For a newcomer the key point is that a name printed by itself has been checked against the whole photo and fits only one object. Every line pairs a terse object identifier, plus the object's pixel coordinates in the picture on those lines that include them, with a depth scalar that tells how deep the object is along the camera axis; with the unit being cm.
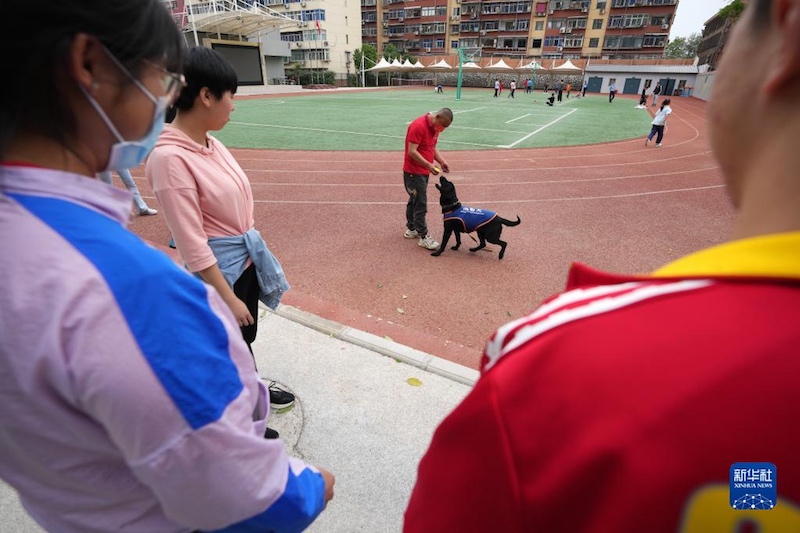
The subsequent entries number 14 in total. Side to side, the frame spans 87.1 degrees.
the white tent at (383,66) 5341
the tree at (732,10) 3697
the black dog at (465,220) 505
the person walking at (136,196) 574
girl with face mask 65
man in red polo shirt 525
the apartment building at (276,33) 3838
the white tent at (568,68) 4872
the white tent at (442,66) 5419
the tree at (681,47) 8738
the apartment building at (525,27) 5566
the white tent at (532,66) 4955
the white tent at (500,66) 5031
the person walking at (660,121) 1300
